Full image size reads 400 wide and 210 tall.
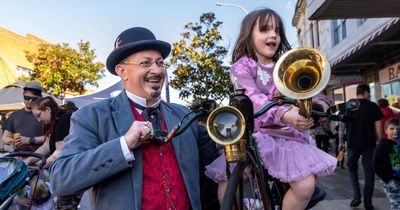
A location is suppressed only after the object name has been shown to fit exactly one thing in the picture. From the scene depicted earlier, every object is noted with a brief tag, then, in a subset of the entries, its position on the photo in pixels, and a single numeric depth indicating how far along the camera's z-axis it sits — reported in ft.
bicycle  5.66
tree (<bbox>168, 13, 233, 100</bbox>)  58.03
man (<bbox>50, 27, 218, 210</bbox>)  6.24
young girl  7.41
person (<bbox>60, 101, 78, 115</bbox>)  19.92
